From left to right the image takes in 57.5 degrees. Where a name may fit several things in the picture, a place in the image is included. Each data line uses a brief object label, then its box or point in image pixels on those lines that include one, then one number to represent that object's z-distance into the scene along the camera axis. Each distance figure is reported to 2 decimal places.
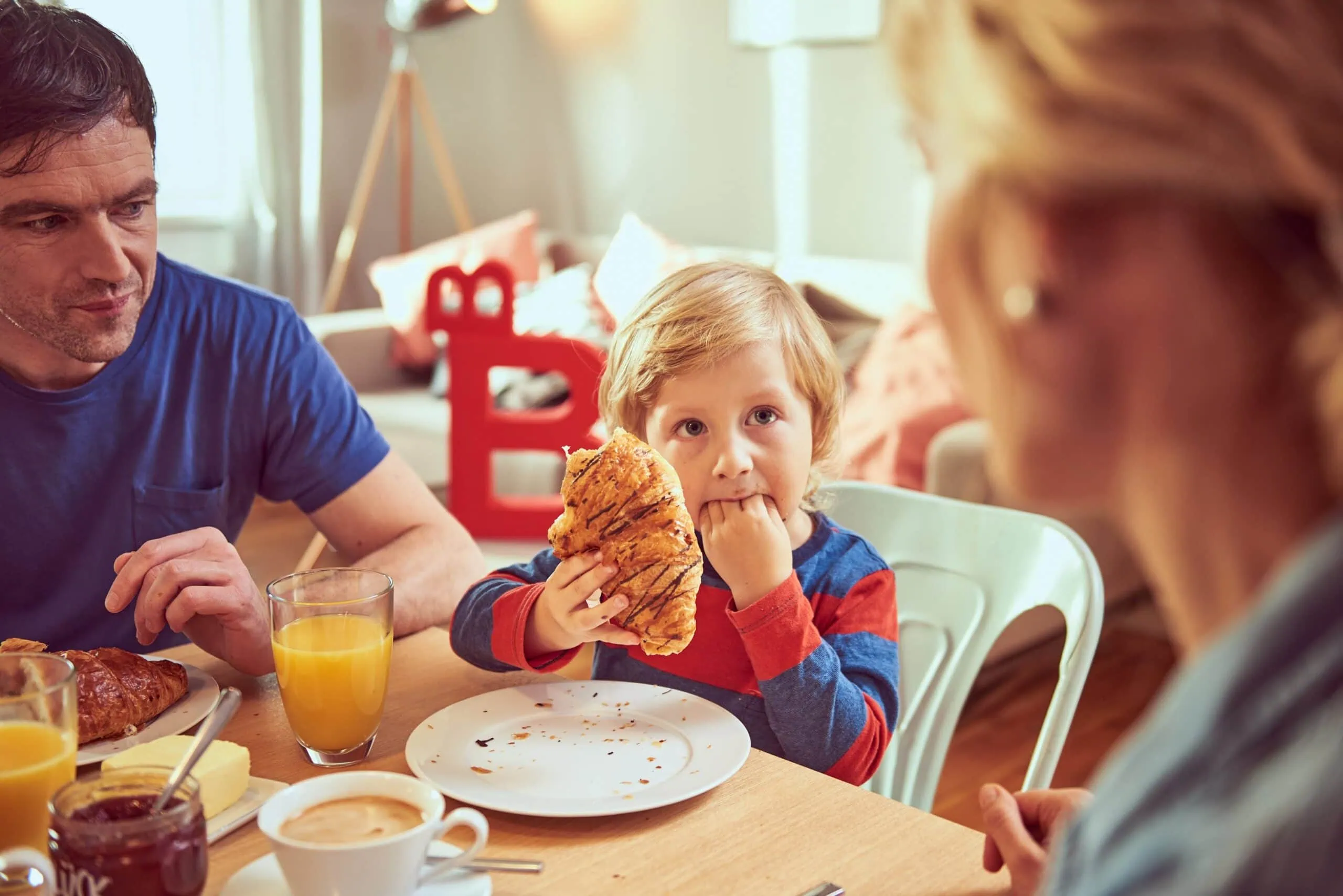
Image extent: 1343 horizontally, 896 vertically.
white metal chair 1.43
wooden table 0.87
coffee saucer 0.82
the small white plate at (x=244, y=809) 0.92
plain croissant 1.05
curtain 5.48
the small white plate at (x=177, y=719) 1.03
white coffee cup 0.76
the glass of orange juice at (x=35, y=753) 0.86
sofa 2.94
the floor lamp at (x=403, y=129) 5.16
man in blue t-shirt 1.47
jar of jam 0.75
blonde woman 0.41
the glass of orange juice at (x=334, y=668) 1.05
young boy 1.24
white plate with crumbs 0.98
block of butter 0.92
